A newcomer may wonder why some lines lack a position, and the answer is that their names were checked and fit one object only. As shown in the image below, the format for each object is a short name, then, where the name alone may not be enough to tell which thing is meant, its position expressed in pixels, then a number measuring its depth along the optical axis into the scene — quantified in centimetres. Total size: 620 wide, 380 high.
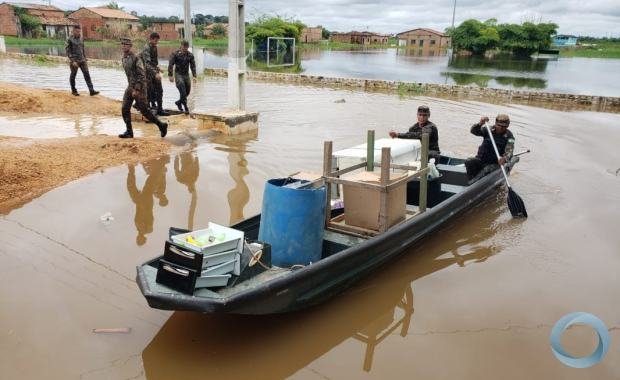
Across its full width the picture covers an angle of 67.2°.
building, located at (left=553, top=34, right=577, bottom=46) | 11638
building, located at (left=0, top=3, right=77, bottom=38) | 5225
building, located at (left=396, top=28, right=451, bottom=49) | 9800
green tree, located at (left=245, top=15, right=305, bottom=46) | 5103
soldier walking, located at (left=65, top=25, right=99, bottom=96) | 1277
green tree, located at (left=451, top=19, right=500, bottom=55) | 6725
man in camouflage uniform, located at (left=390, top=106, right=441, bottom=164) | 730
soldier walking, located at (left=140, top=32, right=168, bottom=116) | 1095
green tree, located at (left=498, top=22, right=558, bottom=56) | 6788
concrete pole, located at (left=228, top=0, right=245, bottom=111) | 1024
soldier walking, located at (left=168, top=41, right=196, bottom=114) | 1209
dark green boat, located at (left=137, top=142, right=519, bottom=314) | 328
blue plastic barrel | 409
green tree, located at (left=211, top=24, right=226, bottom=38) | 7931
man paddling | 740
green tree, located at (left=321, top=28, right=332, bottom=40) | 11288
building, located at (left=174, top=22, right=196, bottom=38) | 6930
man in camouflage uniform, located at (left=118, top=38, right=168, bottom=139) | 900
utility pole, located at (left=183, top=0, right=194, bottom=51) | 1470
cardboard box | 472
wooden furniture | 451
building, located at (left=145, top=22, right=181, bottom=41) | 7013
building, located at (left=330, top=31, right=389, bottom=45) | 11331
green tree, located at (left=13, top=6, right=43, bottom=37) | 5313
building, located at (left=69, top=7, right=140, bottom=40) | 5909
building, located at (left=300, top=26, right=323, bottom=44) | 9662
